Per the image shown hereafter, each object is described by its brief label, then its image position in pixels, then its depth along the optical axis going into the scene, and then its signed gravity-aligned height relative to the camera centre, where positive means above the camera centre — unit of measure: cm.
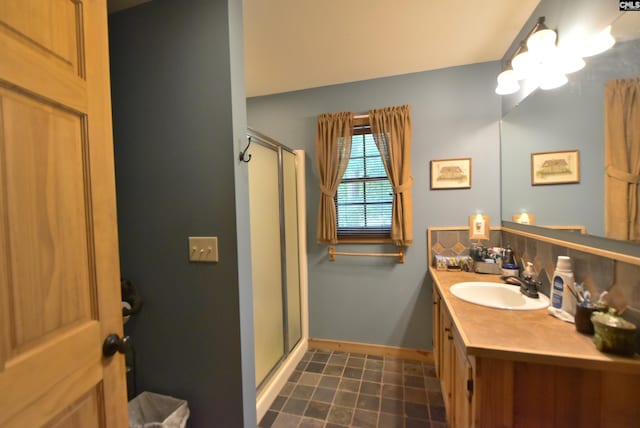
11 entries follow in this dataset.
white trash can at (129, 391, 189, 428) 128 -101
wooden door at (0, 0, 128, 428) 56 -2
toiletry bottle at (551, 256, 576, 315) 113 -41
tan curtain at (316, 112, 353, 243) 228 +46
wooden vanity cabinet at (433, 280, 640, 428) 83 -68
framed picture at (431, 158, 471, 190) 210 +26
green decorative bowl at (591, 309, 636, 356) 81 -45
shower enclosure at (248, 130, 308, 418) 171 -41
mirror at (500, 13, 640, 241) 97 +36
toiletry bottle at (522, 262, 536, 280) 148 -43
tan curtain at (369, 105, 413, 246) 214 +34
